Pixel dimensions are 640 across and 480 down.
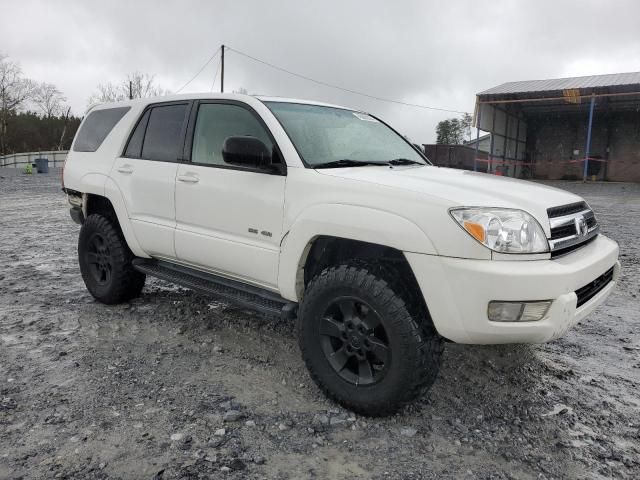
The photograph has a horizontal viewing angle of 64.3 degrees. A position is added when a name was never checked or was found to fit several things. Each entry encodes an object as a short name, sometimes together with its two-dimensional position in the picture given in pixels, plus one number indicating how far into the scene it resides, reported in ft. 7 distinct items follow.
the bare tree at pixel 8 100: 172.45
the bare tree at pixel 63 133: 186.75
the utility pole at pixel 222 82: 111.24
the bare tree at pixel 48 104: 229.95
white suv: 7.95
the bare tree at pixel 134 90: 195.00
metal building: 74.23
